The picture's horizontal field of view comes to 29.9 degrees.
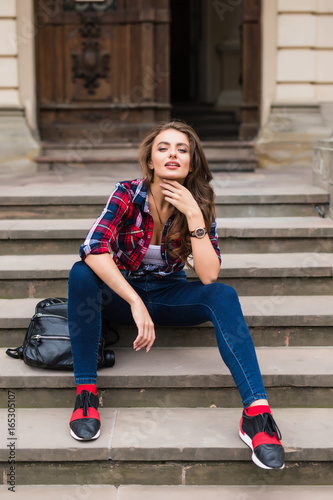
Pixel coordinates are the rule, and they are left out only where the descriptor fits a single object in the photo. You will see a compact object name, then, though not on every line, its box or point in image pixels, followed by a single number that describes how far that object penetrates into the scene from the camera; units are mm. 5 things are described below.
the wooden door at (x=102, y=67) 7082
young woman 2639
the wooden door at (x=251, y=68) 7133
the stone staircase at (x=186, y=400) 2656
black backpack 2955
